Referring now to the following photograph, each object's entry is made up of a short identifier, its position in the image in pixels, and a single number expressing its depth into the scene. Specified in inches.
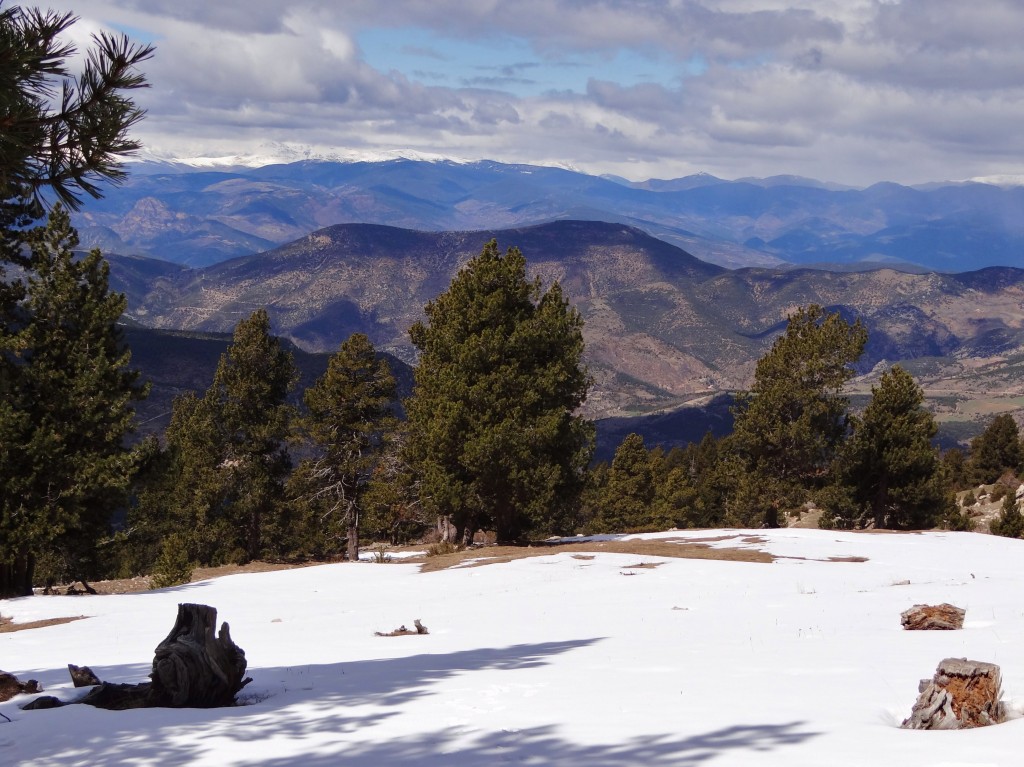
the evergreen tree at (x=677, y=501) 2385.6
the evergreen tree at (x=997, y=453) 2258.9
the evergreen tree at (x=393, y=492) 1283.2
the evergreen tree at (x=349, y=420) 1339.8
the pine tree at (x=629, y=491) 2522.1
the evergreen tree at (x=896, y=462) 1385.3
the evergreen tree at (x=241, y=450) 1429.6
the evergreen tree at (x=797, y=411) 1496.1
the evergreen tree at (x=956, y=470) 2304.4
